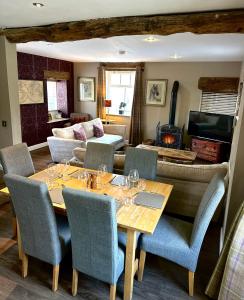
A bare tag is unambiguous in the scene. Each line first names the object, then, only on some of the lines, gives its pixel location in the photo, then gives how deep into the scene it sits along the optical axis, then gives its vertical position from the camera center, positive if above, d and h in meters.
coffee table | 4.87 -1.17
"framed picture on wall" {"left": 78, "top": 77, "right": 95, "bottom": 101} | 7.28 +0.26
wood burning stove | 6.24 -0.90
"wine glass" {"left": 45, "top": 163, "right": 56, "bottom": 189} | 2.30 -0.83
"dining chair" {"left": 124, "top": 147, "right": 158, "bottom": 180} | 2.58 -0.71
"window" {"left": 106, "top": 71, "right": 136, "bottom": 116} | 7.07 +0.22
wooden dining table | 1.70 -0.90
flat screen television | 5.60 -0.63
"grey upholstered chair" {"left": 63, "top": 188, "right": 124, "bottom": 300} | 1.48 -0.97
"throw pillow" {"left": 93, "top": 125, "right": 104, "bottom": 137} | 6.03 -0.88
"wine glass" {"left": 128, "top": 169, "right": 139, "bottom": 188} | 2.22 -0.75
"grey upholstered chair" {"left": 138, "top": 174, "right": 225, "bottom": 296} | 1.75 -1.15
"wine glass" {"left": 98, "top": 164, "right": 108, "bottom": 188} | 2.41 -0.80
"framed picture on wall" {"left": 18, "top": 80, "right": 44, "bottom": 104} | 5.53 +0.07
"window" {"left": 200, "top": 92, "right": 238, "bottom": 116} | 5.92 -0.05
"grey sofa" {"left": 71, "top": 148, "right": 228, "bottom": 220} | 2.73 -0.97
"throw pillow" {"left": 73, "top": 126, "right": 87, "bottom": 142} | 5.20 -0.86
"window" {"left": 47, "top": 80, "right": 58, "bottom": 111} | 6.89 +0.00
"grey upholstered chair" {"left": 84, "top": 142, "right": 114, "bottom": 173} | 2.83 -0.72
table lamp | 6.84 -0.18
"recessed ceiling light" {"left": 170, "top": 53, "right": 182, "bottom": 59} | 5.07 +0.96
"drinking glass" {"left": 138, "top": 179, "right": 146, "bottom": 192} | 2.25 -0.85
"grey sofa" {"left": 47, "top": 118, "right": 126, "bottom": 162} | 4.79 -0.99
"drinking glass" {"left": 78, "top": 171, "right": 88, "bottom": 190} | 2.33 -0.84
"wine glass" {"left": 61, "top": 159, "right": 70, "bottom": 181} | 2.46 -0.84
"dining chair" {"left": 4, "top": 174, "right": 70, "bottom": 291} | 1.66 -0.99
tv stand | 5.71 -1.22
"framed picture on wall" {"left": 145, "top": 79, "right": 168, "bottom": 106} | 6.51 +0.21
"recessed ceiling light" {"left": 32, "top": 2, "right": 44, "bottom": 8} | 2.29 +0.89
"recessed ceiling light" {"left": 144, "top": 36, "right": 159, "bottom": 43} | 3.40 +0.88
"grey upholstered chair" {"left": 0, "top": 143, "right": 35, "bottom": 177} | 2.42 -0.72
